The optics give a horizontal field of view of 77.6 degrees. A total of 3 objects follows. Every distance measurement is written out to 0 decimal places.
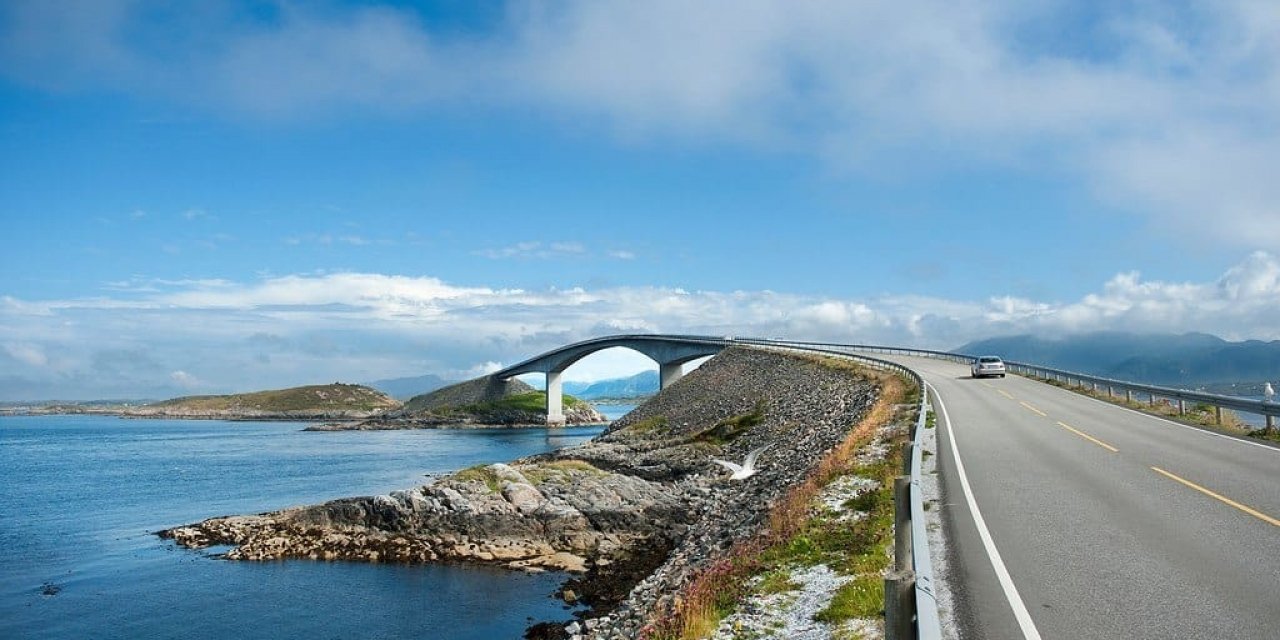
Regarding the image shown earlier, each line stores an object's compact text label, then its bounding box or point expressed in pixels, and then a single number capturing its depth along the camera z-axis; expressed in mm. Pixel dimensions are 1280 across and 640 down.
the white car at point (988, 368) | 53250
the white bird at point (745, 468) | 36031
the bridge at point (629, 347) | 101125
